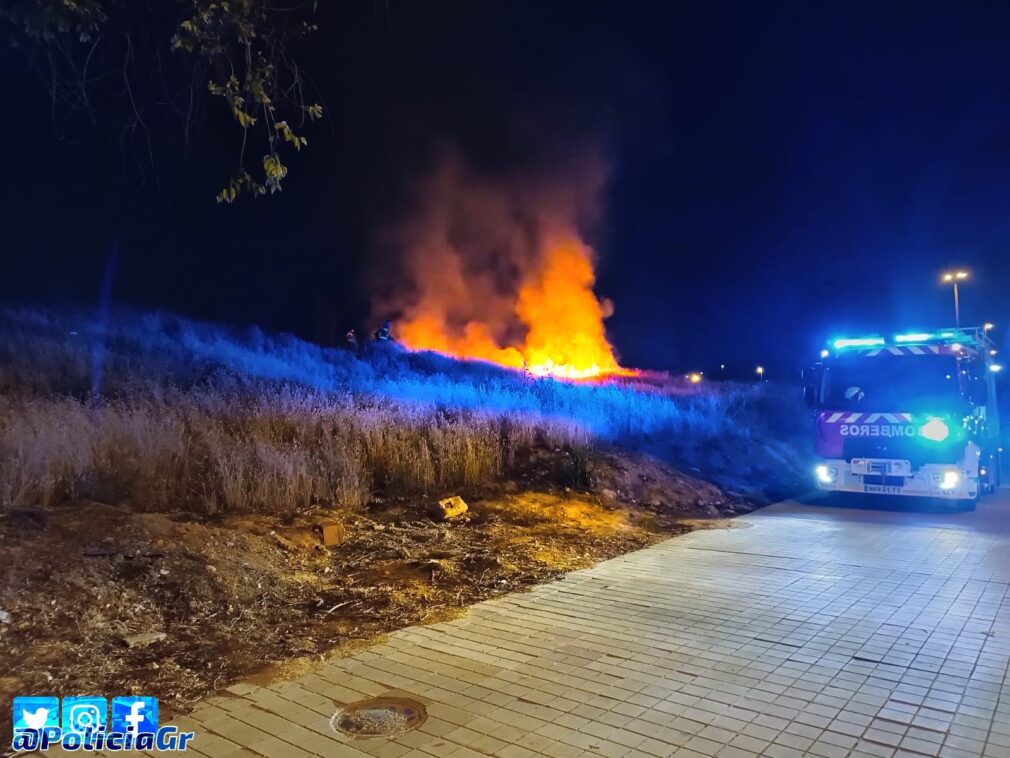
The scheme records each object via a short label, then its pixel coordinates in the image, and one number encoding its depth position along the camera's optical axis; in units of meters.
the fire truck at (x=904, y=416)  9.84
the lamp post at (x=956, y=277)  23.69
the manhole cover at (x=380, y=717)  3.38
